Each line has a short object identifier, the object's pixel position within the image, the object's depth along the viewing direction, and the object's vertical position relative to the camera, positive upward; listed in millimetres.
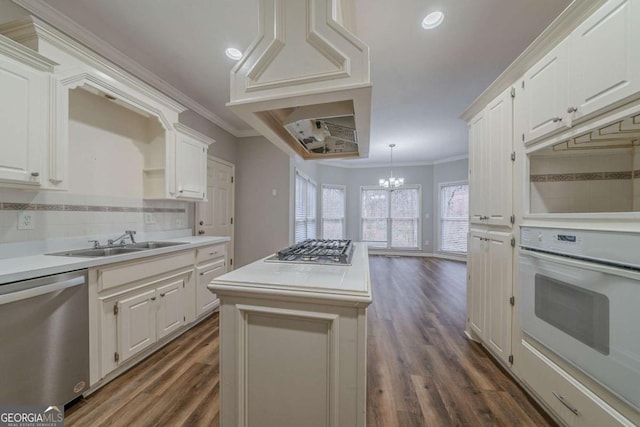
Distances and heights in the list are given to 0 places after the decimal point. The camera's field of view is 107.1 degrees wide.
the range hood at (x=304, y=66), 951 +630
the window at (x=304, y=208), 4785 +128
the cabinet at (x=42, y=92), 1377 +790
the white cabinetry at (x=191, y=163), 2607 +588
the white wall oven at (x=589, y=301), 988 -443
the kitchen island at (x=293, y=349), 935 -576
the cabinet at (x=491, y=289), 1772 -631
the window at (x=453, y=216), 6121 -64
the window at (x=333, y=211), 6840 +72
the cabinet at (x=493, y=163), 1800 +431
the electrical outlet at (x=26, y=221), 1629 -57
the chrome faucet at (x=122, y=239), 2128 -246
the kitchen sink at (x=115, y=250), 1815 -316
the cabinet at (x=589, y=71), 1023 +735
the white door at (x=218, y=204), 3479 +139
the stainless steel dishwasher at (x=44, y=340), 1175 -704
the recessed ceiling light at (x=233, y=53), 2202 +1533
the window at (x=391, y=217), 6992 -104
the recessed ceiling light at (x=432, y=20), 1796 +1522
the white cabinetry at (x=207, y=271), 2533 -664
